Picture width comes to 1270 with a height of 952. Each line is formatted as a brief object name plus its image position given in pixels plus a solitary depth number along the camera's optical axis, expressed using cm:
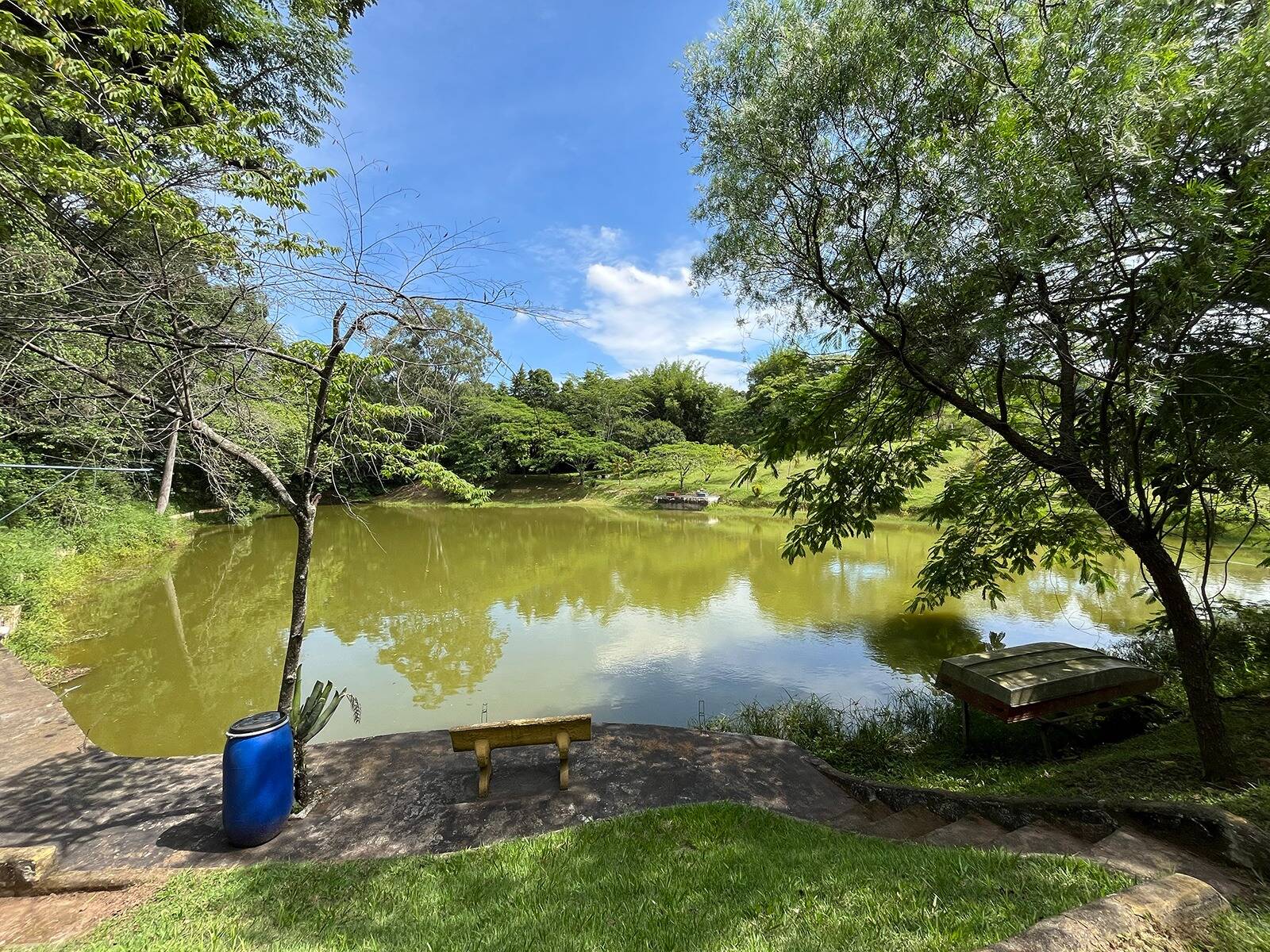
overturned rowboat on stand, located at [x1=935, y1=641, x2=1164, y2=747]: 408
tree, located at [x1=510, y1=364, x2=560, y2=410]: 3350
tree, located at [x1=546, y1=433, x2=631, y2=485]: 2758
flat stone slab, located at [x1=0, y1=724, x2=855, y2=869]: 306
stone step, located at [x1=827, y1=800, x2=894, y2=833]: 314
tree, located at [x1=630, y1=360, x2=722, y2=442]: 3728
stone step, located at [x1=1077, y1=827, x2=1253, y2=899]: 188
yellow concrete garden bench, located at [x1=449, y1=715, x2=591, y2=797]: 352
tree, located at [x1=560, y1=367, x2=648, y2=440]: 3056
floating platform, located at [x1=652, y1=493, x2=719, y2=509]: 2464
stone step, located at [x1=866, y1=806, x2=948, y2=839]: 305
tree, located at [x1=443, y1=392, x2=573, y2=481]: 2788
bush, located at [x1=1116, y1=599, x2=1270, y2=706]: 505
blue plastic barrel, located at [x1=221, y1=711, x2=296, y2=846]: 295
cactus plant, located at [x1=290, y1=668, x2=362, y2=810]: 340
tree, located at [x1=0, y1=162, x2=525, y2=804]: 278
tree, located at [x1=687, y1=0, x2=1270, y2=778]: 246
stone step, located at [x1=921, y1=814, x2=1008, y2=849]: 268
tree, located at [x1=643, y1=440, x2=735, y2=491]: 2659
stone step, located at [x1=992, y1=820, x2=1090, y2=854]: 246
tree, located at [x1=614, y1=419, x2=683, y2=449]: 3045
